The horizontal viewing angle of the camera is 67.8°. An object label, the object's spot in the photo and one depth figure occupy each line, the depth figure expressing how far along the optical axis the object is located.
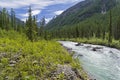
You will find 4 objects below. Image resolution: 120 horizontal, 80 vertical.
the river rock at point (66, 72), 6.56
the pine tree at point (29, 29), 26.23
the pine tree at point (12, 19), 50.49
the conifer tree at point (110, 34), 31.56
